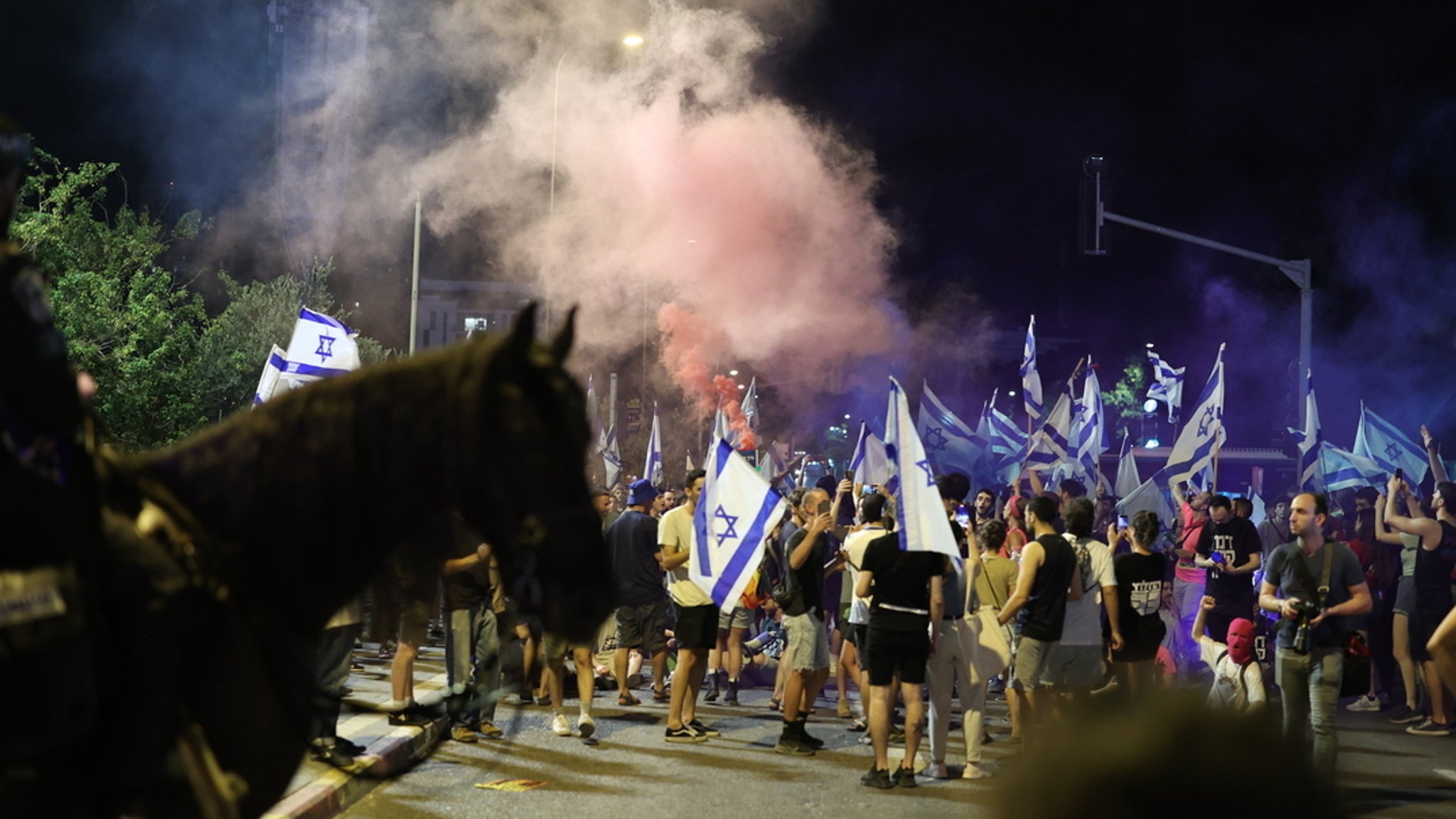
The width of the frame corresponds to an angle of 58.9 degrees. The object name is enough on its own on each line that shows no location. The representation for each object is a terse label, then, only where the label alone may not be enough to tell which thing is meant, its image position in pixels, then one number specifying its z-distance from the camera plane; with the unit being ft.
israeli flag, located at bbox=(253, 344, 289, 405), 40.68
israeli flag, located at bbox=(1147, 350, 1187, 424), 104.12
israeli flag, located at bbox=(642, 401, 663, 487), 73.20
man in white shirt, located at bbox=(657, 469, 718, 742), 37.11
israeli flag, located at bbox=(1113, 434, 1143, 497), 72.74
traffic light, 55.62
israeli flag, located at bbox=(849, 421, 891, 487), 50.90
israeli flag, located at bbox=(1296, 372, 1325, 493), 63.82
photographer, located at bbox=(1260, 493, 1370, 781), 28.66
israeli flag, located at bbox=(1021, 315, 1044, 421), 78.28
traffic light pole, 70.38
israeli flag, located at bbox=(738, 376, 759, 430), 101.35
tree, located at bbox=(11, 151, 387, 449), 58.90
